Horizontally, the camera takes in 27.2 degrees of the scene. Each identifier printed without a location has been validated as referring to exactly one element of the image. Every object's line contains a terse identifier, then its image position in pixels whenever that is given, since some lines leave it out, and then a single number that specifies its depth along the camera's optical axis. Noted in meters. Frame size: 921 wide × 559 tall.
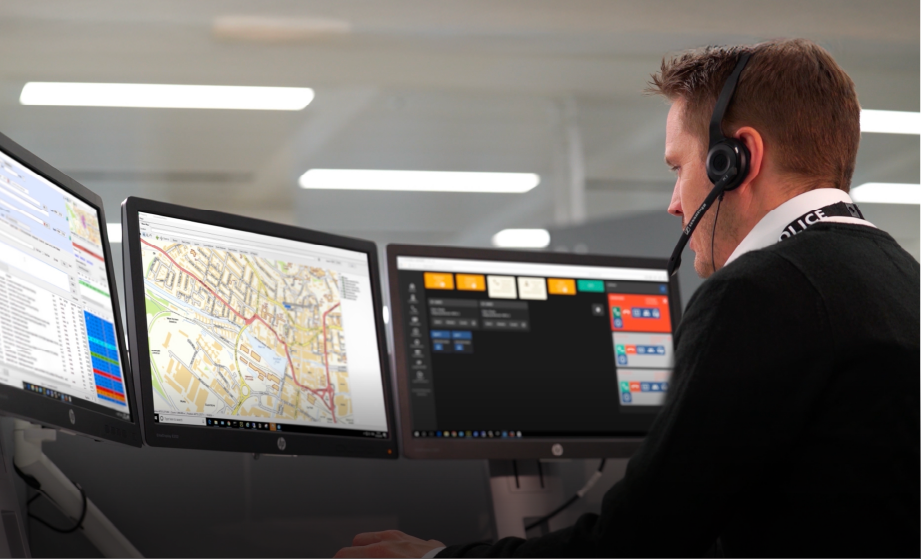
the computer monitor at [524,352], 2.57
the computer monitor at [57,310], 2.09
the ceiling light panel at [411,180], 10.07
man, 1.97
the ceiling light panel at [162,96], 8.10
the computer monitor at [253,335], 2.31
